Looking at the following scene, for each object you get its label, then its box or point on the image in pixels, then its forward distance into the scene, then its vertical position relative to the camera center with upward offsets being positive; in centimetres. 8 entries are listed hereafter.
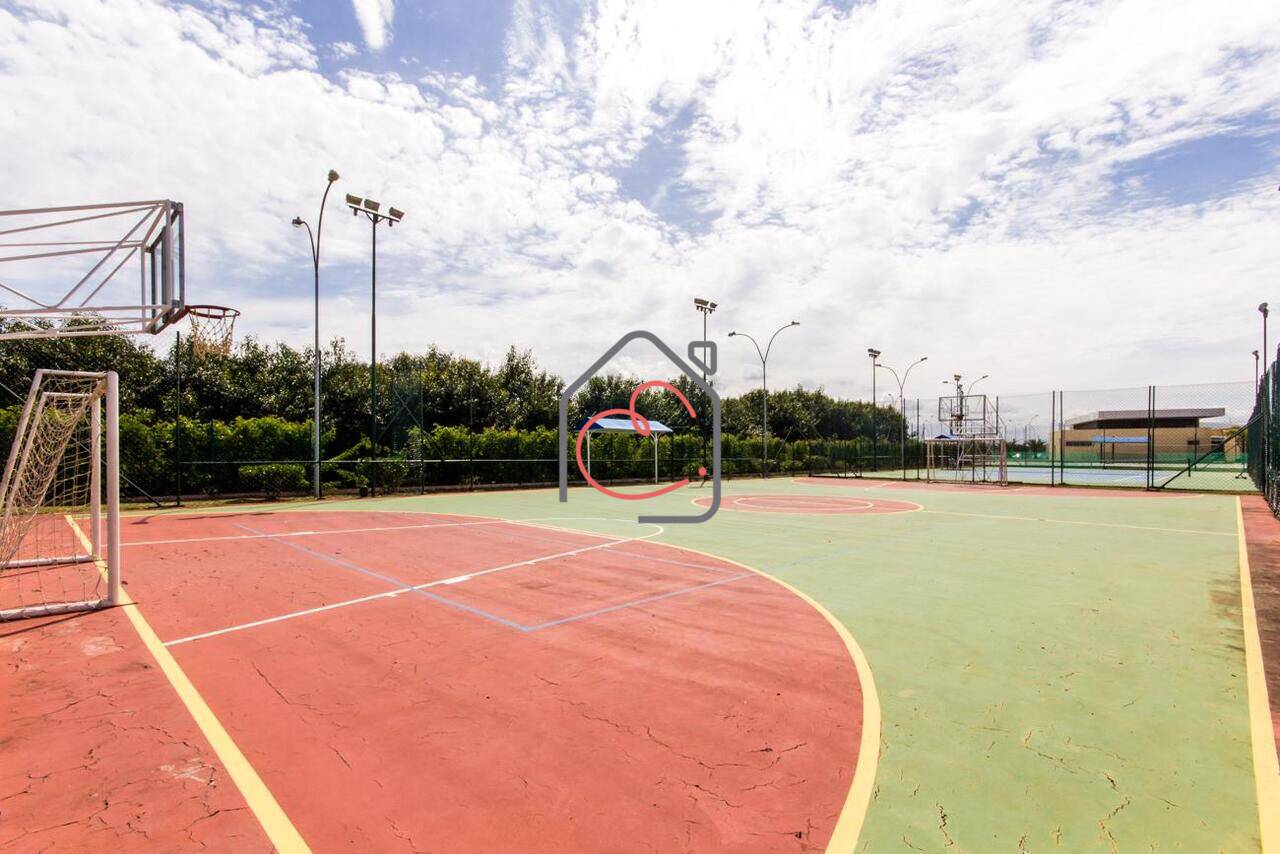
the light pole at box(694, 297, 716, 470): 3428 +703
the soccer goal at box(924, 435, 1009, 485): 3127 -153
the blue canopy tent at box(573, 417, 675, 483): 3262 +32
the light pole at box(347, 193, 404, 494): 2116 +734
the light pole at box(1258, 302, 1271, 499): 1697 -10
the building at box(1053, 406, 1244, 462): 5291 -32
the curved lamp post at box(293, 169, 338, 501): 2010 +517
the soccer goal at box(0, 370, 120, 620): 731 -126
